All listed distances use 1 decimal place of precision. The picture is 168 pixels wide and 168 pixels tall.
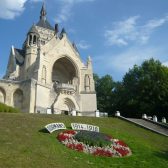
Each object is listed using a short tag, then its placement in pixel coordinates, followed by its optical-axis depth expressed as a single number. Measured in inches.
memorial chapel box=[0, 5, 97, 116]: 1013.6
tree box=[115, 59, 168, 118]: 1169.6
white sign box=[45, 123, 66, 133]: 531.6
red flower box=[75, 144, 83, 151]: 473.2
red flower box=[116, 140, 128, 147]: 529.9
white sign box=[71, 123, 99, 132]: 579.5
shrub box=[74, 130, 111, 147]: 499.8
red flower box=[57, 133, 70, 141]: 499.5
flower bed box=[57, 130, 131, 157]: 476.3
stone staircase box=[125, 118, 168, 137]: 712.1
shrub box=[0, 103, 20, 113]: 752.2
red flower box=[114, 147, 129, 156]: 487.8
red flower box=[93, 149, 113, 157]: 468.8
